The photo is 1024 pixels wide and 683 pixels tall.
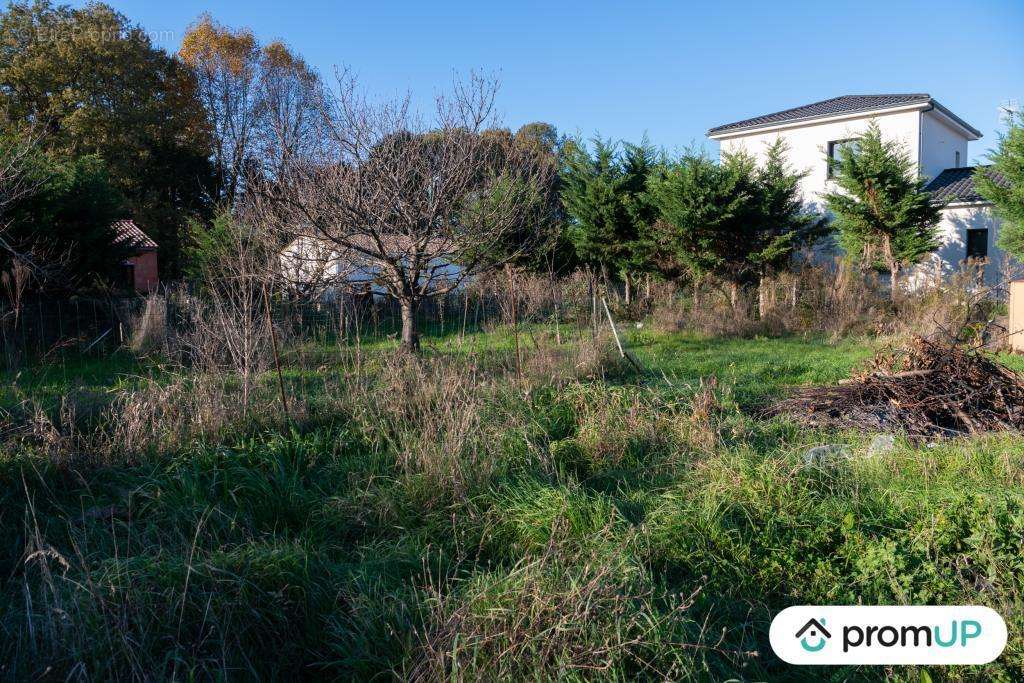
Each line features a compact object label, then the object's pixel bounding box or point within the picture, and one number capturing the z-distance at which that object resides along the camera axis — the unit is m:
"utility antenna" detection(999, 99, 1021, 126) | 14.64
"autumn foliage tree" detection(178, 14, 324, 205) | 29.45
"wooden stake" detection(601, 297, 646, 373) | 8.49
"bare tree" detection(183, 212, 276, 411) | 6.55
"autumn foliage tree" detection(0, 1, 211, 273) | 20.89
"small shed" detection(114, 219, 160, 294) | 15.69
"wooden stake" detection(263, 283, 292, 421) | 5.97
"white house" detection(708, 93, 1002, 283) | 21.48
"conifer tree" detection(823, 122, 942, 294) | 16.97
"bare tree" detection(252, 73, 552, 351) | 8.95
